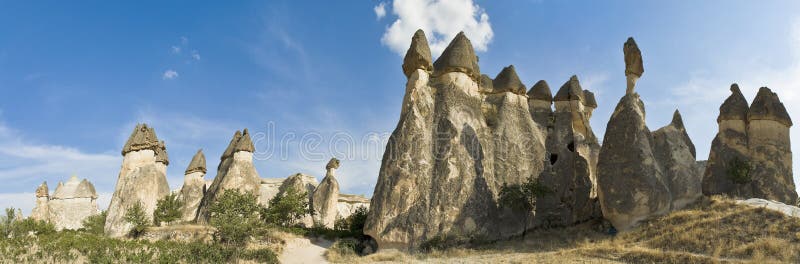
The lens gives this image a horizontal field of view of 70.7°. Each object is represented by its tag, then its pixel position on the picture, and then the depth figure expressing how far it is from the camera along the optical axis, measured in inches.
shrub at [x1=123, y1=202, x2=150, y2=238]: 997.8
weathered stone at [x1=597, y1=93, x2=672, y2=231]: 742.5
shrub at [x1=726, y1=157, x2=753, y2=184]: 880.3
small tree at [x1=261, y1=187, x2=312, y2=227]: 1060.4
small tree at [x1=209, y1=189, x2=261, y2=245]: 807.1
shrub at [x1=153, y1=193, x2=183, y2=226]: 1074.7
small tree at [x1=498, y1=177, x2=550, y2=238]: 855.7
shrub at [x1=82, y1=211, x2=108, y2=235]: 1177.1
